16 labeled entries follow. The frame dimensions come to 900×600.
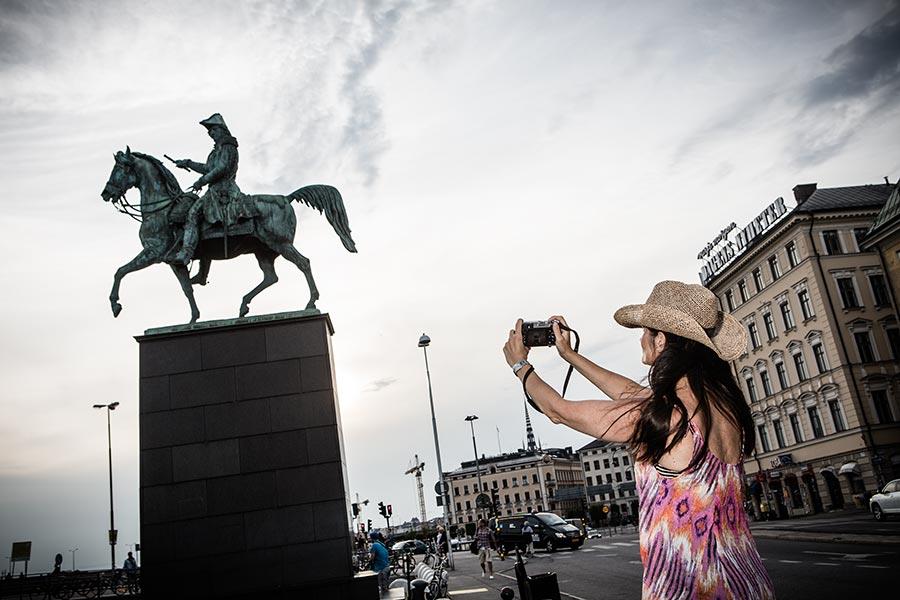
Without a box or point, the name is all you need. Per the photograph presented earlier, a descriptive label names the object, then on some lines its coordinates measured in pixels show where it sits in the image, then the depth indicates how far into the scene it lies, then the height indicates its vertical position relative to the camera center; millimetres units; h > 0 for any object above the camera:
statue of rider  12977 +6148
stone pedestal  10734 +1159
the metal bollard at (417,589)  10992 -959
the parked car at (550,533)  31891 -1302
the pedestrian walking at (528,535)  31989 -1275
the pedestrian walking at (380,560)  16656 -742
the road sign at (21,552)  34969 +1076
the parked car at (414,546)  52266 -1707
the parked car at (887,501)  24922 -1522
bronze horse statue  12859 +5276
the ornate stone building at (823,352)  40906 +6117
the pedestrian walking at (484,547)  25594 -1199
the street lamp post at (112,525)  43572 +2188
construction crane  108144 +4796
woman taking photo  2350 +70
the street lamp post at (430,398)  38569 +6378
